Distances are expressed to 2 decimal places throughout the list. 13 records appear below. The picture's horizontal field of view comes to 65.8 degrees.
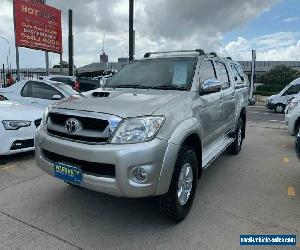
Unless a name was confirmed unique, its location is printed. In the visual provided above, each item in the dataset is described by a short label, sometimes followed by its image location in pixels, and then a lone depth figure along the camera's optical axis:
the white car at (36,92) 6.37
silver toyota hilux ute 2.16
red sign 12.27
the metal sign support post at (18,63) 13.04
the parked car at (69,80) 10.47
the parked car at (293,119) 5.48
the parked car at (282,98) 12.57
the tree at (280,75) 26.57
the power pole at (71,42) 16.72
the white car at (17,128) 3.88
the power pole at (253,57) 17.22
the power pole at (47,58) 14.31
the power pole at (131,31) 13.23
